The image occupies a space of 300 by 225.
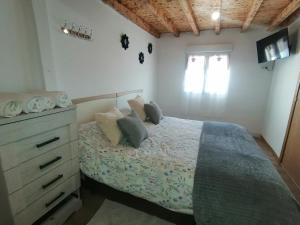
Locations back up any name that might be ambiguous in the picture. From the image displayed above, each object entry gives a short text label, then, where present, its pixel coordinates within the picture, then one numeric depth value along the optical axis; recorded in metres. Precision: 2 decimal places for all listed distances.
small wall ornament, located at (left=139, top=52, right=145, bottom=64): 3.53
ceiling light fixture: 2.66
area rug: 1.57
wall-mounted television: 2.68
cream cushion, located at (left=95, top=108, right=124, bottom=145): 1.81
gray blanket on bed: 1.08
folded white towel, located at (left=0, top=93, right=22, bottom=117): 1.03
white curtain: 3.95
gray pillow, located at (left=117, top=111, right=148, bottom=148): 1.80
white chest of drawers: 1.07
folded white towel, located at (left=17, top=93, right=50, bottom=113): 1.15
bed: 1.13
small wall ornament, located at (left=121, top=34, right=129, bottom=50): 2.86
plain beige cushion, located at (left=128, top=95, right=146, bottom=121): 2.76
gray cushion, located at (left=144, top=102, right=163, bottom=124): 2.71
